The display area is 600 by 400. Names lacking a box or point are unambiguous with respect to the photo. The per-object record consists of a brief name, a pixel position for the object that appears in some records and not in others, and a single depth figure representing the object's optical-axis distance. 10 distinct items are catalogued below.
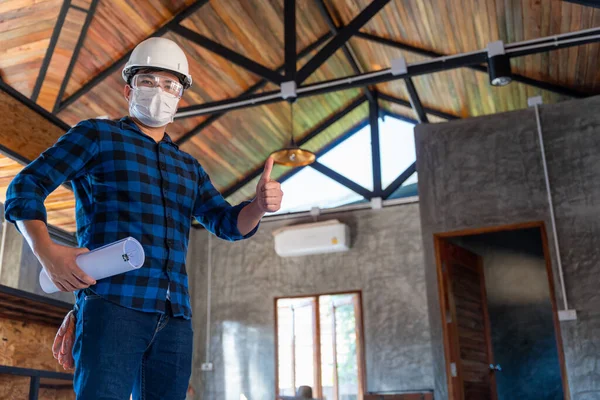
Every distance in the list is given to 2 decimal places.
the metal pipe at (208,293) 9.75
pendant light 7.12
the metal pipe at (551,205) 5.68
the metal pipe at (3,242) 7.63
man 1.16
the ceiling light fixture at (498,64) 5.80
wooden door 5.89
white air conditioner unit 9.09
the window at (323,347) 8.72
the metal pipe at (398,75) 5.79
